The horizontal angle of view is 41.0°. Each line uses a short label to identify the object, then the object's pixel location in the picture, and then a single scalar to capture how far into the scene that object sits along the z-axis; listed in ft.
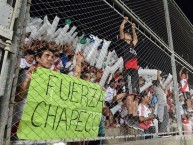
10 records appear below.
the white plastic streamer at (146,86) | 12.71
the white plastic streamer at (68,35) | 11.09
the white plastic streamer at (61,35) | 10.21
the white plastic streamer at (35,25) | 9.88
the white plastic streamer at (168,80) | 15.78
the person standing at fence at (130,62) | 10.19
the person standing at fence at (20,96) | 5.21
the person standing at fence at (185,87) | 18.92
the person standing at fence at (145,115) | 11.73
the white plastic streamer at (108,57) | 11.35
